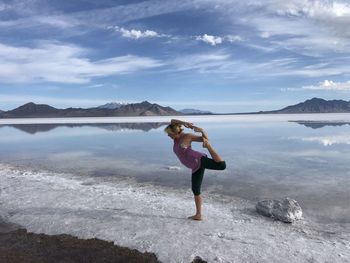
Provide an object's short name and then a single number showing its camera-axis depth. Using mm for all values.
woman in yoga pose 7012
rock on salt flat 7391
